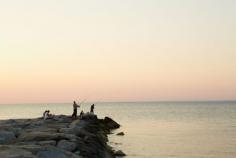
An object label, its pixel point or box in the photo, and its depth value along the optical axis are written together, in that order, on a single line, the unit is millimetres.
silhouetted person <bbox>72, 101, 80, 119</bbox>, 40075
